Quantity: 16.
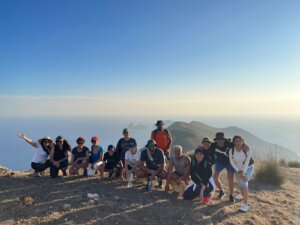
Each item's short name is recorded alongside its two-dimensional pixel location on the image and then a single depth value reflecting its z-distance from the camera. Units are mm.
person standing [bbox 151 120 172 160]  8945
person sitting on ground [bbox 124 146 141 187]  8002
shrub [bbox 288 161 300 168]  15309
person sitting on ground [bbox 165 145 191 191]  7157
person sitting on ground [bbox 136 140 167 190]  7473
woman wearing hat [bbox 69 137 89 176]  8680
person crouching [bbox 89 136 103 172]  8562
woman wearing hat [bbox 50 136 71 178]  8320
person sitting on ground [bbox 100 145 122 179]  8492
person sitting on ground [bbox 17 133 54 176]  8414
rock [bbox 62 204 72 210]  5690
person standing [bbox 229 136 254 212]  6570
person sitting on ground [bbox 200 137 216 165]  7051
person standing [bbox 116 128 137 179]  8273
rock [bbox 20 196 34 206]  5856
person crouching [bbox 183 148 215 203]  6715
